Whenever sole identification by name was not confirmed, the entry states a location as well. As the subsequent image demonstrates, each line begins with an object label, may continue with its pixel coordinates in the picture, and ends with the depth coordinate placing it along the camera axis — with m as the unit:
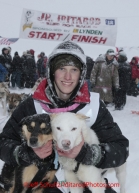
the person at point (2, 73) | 10.45
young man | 2.29
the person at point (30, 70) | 13.55
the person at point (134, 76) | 13.20
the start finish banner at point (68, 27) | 11.38
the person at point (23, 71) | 13.55
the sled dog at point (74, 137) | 2.28
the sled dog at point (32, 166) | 2.21
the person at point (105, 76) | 9.24
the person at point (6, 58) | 12.57
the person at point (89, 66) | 12.18
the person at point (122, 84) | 10.07
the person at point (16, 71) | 13.34
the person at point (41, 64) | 14.86
